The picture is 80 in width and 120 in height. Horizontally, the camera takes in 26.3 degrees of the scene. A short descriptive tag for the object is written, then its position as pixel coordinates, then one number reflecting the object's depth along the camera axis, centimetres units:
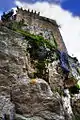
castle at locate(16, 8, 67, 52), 2045
